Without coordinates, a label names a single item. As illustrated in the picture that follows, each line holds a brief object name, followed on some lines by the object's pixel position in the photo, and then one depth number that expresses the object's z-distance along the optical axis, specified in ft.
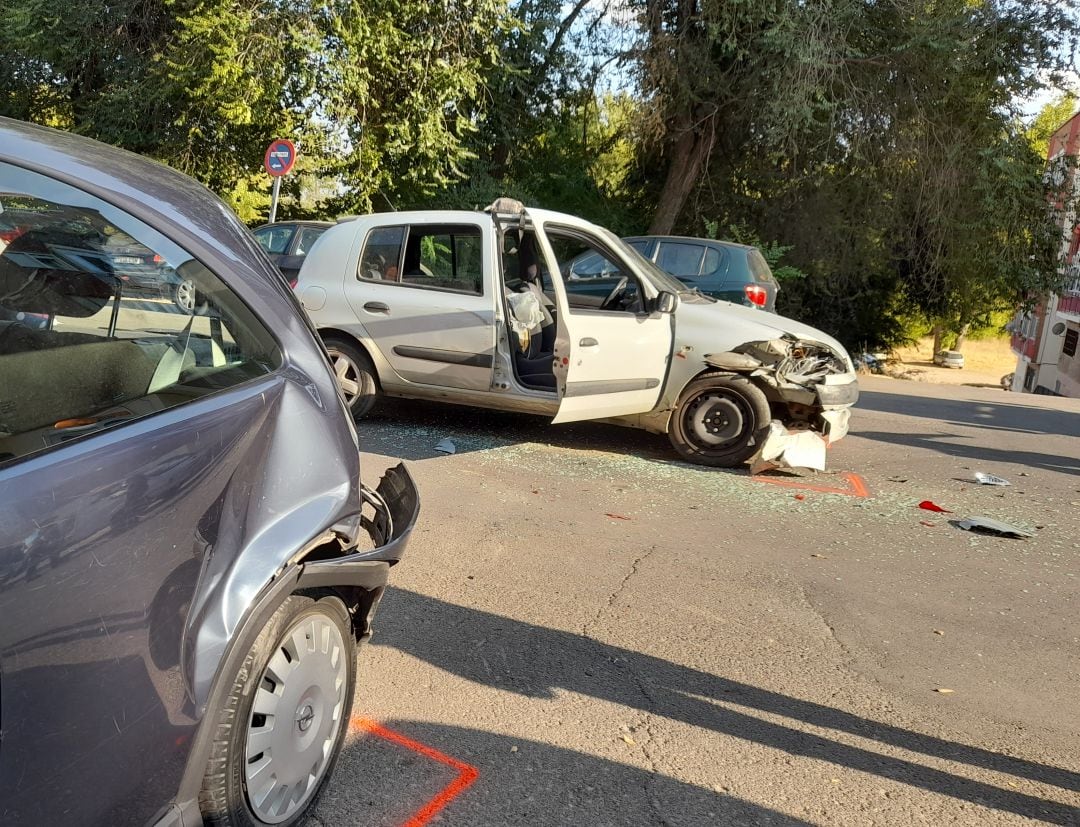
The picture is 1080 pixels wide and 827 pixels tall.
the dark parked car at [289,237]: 40.68
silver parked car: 21.77
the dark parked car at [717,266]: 36.35
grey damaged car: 5.29
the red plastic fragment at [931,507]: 20.54
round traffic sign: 42.83
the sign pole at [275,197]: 42.34
